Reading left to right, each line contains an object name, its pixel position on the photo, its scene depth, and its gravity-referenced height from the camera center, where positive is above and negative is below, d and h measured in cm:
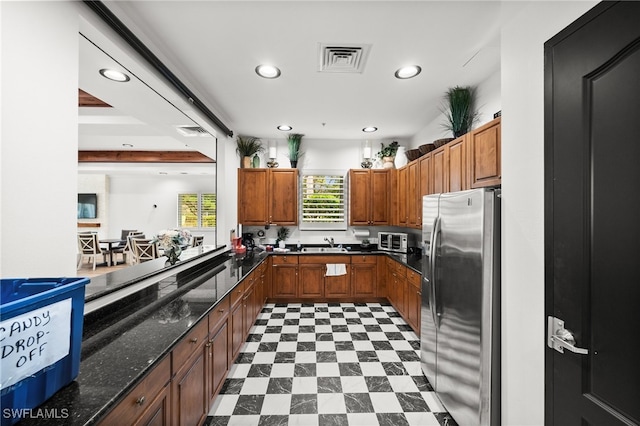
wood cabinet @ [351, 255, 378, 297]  452 -106
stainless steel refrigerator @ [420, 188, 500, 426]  162 -61
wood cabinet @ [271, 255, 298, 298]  447 -107
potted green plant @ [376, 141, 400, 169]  479 +109
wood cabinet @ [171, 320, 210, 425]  140 -95
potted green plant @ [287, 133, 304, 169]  480 +124
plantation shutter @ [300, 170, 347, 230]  504 +27
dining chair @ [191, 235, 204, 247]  353 -36
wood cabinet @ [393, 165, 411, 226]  413 +32
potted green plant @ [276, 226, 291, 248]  493 -40
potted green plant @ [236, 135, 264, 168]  471 +113
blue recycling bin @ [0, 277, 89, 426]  74 -39
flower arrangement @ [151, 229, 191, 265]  264 -29
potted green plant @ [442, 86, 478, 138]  282 +113
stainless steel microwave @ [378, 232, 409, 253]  438 -46
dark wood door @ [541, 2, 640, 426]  91 +0
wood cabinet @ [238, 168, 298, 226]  470 +31
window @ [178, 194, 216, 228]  420 +6
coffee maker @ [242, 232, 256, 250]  484 -49
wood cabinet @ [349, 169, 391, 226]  478 +33
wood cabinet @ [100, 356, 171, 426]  97 -77
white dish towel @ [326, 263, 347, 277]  445 -92
